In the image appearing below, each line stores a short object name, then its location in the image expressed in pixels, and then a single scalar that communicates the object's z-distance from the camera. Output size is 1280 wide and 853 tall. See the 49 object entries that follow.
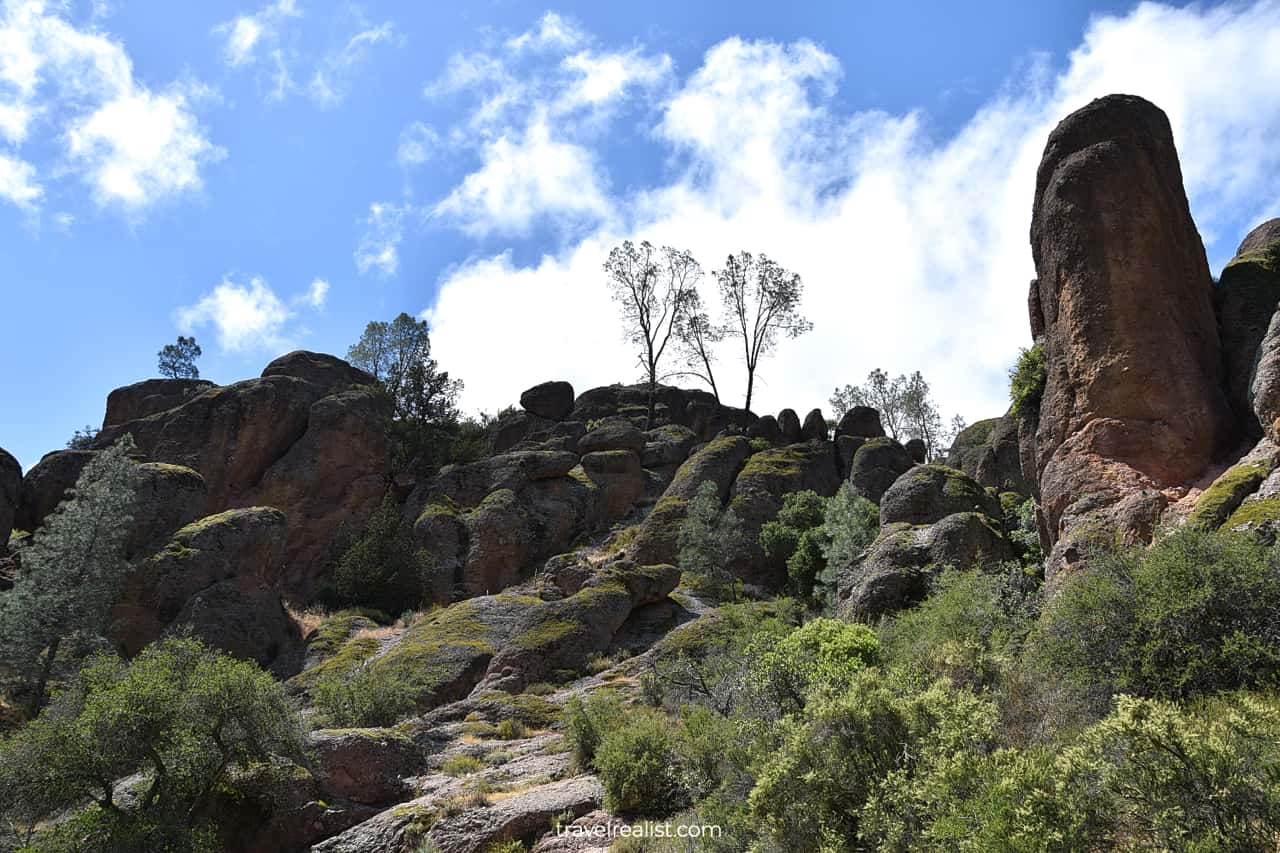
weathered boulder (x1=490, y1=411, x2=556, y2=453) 55.72
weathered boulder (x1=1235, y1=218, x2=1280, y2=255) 18.86
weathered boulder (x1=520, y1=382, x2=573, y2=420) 62.44
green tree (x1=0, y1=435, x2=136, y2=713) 25.98
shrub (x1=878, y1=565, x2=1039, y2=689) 11.66
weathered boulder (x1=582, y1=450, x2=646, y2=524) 45.31
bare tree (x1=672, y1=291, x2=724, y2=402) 60.91
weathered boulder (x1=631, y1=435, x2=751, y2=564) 37.50
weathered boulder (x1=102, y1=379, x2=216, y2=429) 51.72
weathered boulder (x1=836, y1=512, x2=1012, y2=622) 20.03
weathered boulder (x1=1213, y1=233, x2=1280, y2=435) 15.80
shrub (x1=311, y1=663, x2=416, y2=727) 21.03
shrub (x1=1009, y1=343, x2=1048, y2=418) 18.47
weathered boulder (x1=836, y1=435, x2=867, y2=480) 44.81
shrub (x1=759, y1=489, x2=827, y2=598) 33.09
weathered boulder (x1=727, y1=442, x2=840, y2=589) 36.16
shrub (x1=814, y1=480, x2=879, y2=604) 29.08
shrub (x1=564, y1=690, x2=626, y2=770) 15.71
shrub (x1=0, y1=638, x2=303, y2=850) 13.42
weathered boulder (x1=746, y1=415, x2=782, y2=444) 48.50
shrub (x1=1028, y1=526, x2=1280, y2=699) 8.95
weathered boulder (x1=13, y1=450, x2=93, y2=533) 37.16
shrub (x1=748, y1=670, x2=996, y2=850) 8.14
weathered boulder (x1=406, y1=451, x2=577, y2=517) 43.06
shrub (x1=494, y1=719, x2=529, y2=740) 19.75
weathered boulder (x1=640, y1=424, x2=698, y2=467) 49.91
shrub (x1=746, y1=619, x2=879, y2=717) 12.94
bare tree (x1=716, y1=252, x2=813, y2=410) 58.19
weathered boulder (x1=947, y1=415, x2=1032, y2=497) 33.78
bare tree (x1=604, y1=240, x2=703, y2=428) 61.09
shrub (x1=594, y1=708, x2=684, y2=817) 13.15
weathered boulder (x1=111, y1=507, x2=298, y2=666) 28.94
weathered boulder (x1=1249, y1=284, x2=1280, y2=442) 13.06
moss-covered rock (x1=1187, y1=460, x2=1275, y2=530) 12.66
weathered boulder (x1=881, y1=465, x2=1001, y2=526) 25.23
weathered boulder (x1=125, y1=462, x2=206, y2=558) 32.69
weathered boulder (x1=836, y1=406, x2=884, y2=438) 46.94
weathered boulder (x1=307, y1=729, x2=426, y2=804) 15.72
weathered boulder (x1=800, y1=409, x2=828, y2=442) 48.84
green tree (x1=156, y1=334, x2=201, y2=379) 68.62
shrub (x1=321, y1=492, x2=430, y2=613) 37.19
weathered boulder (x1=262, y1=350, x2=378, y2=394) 53.34
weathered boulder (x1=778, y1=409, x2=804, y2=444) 49.72
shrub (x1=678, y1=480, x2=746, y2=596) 34.38
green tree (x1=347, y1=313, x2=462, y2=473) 49.50
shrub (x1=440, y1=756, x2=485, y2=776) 16.45
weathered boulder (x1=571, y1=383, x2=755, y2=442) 58.34
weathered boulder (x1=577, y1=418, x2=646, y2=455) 49.41
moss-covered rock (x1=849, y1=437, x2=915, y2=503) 39.44
